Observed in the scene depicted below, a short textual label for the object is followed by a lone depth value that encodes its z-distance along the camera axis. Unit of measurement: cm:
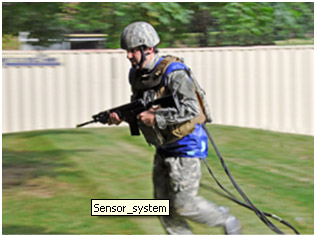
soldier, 488
